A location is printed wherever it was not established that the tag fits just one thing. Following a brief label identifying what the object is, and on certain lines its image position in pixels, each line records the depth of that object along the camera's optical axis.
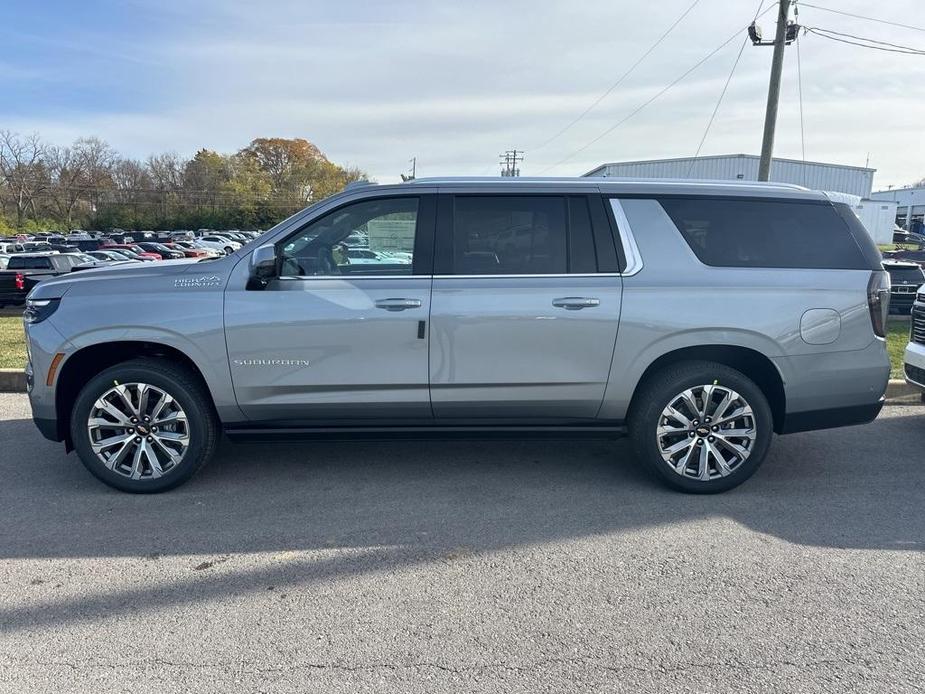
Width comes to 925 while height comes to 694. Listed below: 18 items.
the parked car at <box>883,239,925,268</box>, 31.26
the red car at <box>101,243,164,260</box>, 33.34
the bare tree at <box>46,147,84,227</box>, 80.25
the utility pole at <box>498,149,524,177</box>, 69.89
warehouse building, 41.16
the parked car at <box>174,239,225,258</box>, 42.22
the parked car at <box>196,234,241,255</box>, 45.47
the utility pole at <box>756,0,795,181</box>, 14.51
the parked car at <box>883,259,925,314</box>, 14.61
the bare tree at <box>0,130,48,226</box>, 77.44
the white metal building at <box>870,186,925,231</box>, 84.44
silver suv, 4.07
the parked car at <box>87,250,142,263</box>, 28.01
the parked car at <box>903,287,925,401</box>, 5.53
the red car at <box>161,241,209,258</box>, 35.23
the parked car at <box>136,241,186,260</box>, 34.72
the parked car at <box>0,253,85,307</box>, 17.05
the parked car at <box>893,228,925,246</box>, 58.36
